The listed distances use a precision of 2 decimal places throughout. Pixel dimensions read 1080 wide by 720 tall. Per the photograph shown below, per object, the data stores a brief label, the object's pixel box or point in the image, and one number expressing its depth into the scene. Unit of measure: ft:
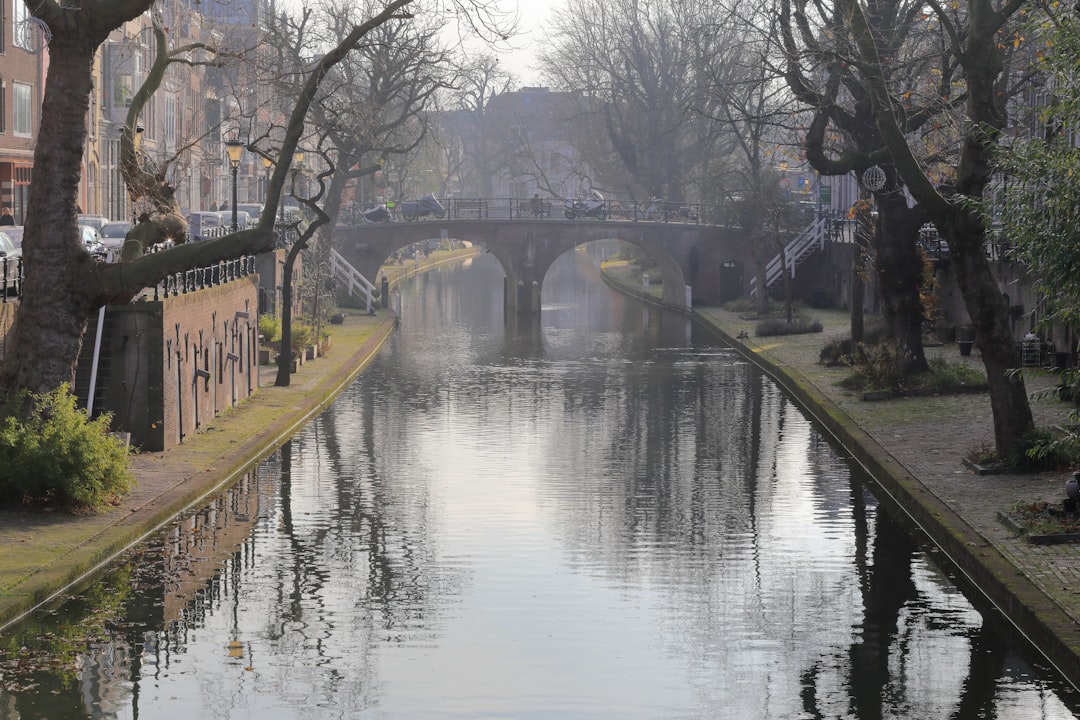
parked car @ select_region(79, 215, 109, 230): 153.40
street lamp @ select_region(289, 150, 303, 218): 144.56
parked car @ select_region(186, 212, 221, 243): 188.75
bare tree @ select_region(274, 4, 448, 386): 198.44
